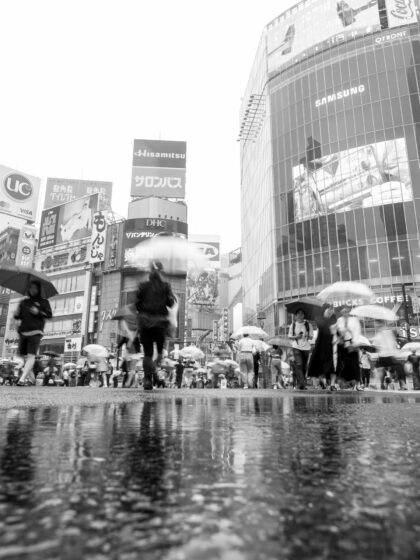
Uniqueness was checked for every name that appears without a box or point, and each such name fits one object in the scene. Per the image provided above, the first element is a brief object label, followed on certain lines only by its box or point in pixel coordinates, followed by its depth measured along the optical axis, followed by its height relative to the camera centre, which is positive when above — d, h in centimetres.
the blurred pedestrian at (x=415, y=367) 1386 +78
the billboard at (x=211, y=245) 7056 +2390
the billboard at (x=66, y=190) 9262 +4242
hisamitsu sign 6362 +3346
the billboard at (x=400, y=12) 3700 +3243
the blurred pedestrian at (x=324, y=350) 762 +71
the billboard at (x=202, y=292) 6166 +1380
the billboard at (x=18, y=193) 6538 +3013
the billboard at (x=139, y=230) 5060 +1876
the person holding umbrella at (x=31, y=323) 652 +98
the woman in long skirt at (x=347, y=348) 811 +80
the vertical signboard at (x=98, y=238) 5272 +1852
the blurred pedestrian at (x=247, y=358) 1215 +90
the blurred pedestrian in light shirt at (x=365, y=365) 1323 +79
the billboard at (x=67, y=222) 5547 +2174
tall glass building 3309 +2033
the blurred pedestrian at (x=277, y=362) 1595 +104
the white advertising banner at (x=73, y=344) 4875 +500
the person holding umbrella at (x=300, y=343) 822 +89
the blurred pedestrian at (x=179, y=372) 1521 +61
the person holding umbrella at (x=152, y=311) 569 +102
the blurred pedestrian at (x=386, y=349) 1023 +98
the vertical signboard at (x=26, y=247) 5931 +1931
